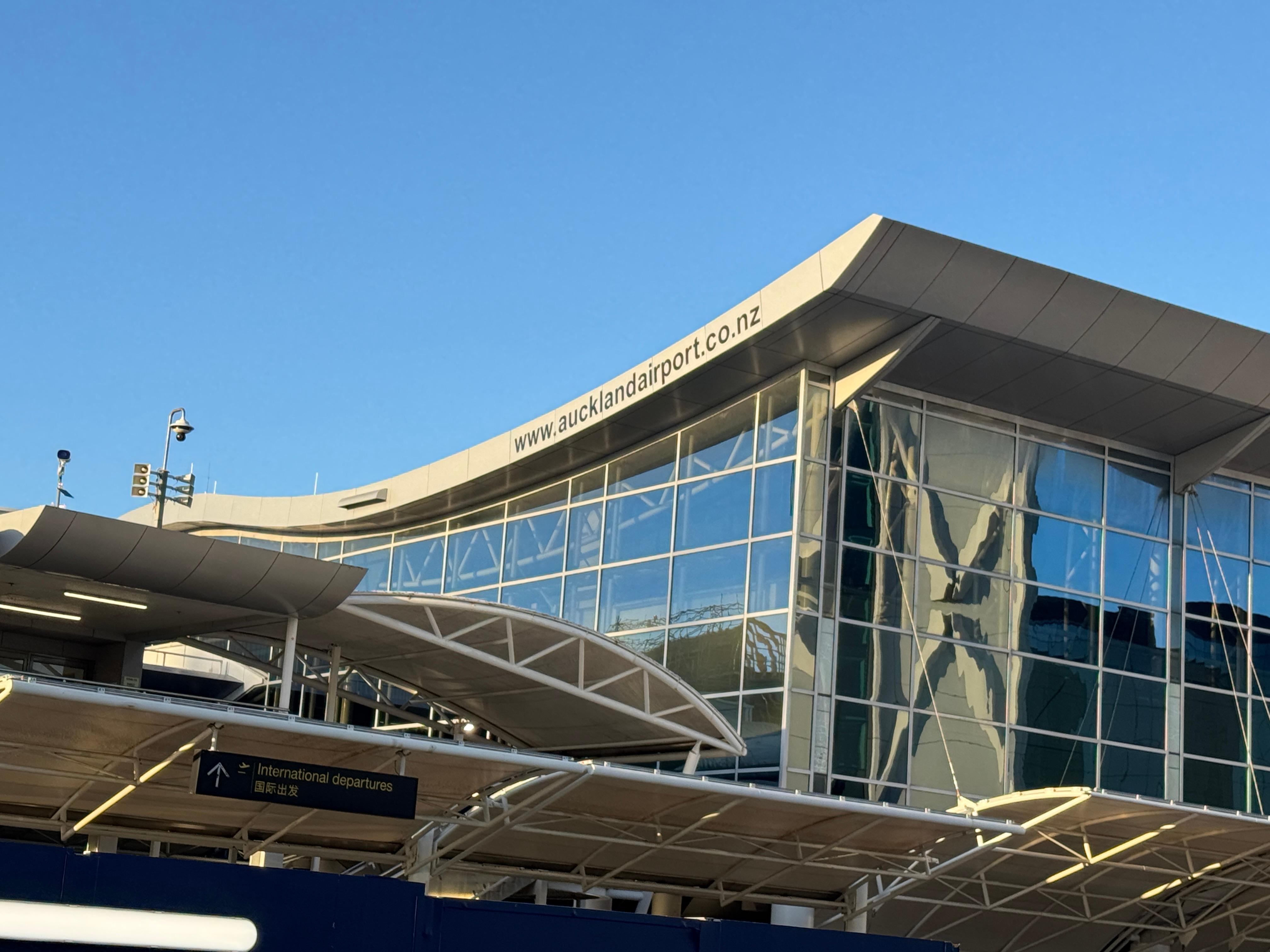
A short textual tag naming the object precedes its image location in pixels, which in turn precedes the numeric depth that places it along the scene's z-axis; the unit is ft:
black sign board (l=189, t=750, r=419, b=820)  55.72
